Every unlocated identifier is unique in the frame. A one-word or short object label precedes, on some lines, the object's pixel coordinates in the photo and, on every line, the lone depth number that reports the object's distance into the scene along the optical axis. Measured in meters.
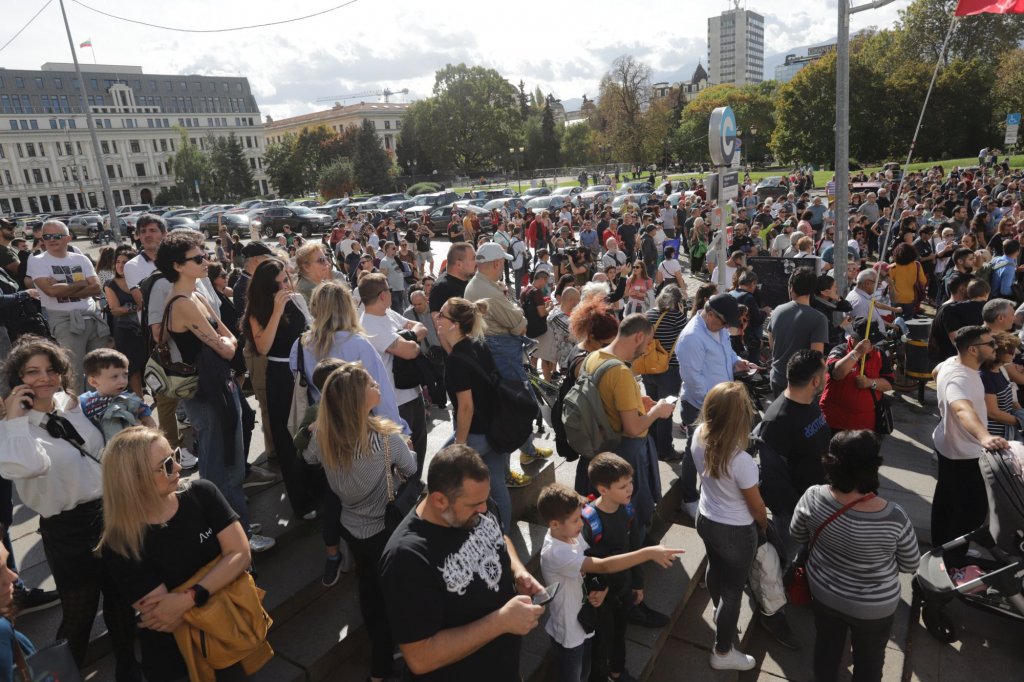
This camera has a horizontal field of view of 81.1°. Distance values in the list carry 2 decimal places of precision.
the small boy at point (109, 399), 3.07
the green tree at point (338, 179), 56.41
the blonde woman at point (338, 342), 3.62
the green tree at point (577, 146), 78.31
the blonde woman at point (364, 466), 2.85
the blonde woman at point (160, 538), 2.31
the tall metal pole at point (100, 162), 17.09
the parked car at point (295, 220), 31.38
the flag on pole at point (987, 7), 7.46
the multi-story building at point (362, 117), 105.44
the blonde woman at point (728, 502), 3.29
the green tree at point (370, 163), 65.38
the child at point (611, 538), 3.06
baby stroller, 3.54
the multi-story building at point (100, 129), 83.56
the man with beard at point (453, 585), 2.04
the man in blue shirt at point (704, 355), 4.74
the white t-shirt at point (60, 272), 5.60
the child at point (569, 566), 2.83
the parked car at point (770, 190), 26.92
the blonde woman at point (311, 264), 4.92
